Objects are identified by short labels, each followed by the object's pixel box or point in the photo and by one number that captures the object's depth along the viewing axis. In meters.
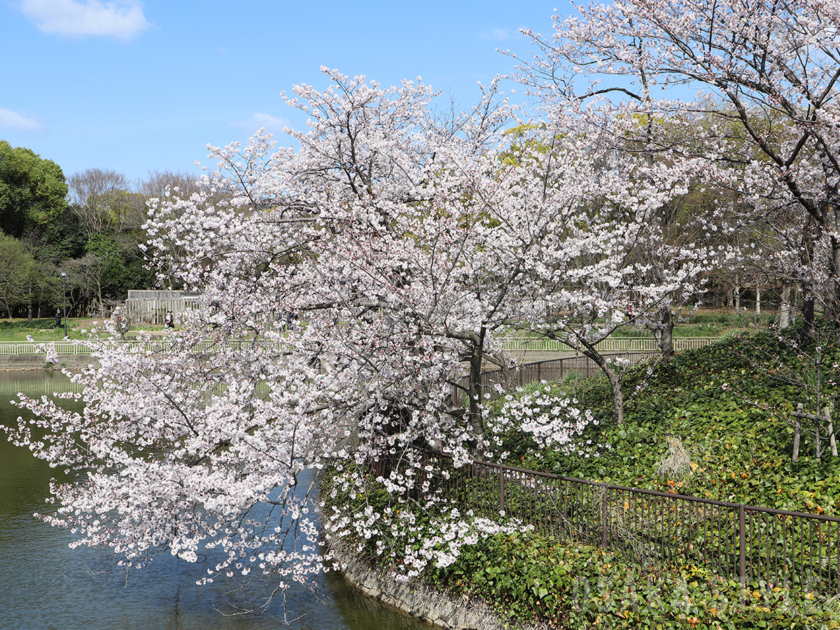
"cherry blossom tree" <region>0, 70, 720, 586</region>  8.75
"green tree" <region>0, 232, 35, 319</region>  48.22
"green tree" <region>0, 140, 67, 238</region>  57.09
